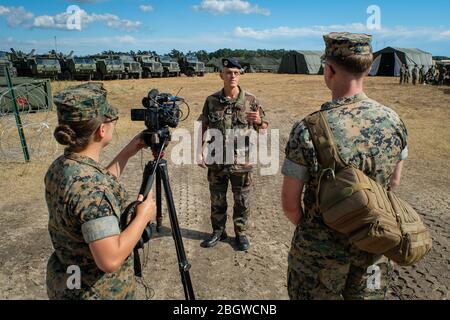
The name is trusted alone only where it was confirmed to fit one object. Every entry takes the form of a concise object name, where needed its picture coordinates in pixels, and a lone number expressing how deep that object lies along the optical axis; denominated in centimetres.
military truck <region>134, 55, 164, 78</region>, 3061
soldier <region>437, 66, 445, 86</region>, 2233
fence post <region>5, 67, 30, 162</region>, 673
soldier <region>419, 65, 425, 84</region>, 2347
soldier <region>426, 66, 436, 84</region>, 2345
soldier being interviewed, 384
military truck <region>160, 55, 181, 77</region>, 3204
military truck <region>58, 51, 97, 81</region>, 2558
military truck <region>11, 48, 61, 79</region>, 2478
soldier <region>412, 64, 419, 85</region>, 2299
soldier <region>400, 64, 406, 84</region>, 2326
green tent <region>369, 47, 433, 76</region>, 3000
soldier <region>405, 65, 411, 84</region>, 2368
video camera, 225
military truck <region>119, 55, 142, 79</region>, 2849
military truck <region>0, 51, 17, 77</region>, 2106
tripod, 225
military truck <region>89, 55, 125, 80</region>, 2670
